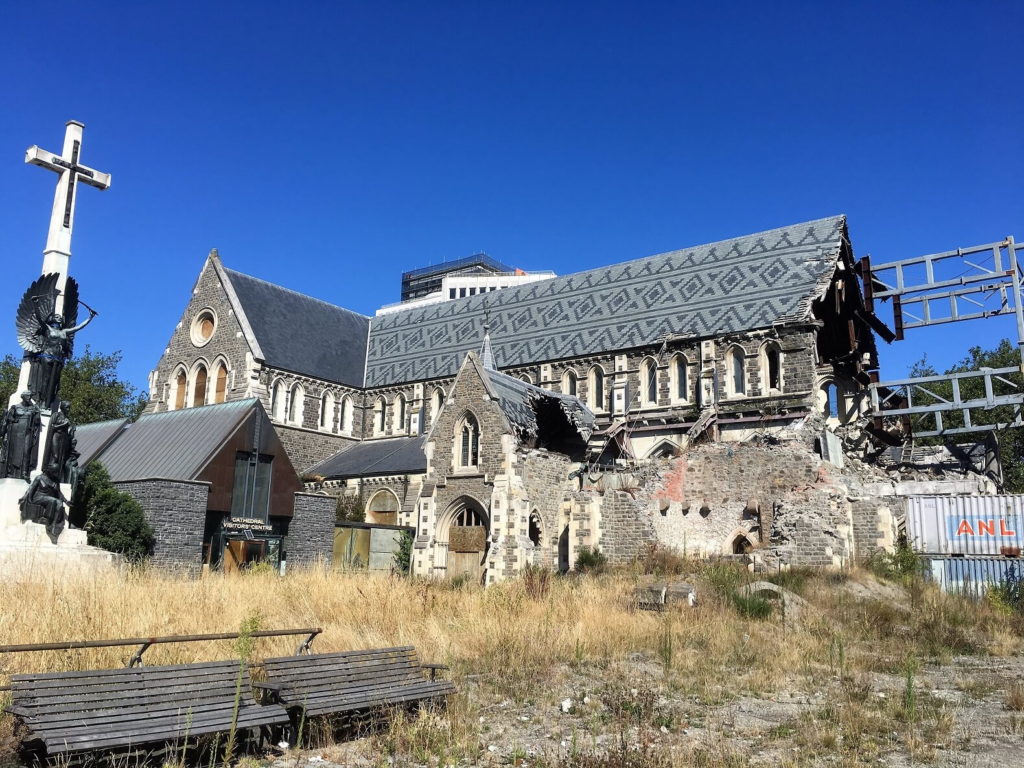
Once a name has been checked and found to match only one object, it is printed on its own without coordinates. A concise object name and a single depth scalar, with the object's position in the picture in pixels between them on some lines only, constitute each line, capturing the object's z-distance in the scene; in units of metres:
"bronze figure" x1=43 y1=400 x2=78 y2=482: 14.16
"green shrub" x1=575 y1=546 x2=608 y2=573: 22.62
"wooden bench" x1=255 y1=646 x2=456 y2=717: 7.22
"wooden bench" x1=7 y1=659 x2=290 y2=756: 5.73
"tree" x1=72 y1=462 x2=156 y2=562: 17.70
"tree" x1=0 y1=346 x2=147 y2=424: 46.16
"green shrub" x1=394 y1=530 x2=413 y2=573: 27.91
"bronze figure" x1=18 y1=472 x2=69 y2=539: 13.63
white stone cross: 14.90
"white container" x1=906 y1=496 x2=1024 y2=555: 21.67
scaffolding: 28.73
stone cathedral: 24.41
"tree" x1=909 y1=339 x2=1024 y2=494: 45.56
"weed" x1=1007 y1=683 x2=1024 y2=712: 9.02
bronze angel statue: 14.22
